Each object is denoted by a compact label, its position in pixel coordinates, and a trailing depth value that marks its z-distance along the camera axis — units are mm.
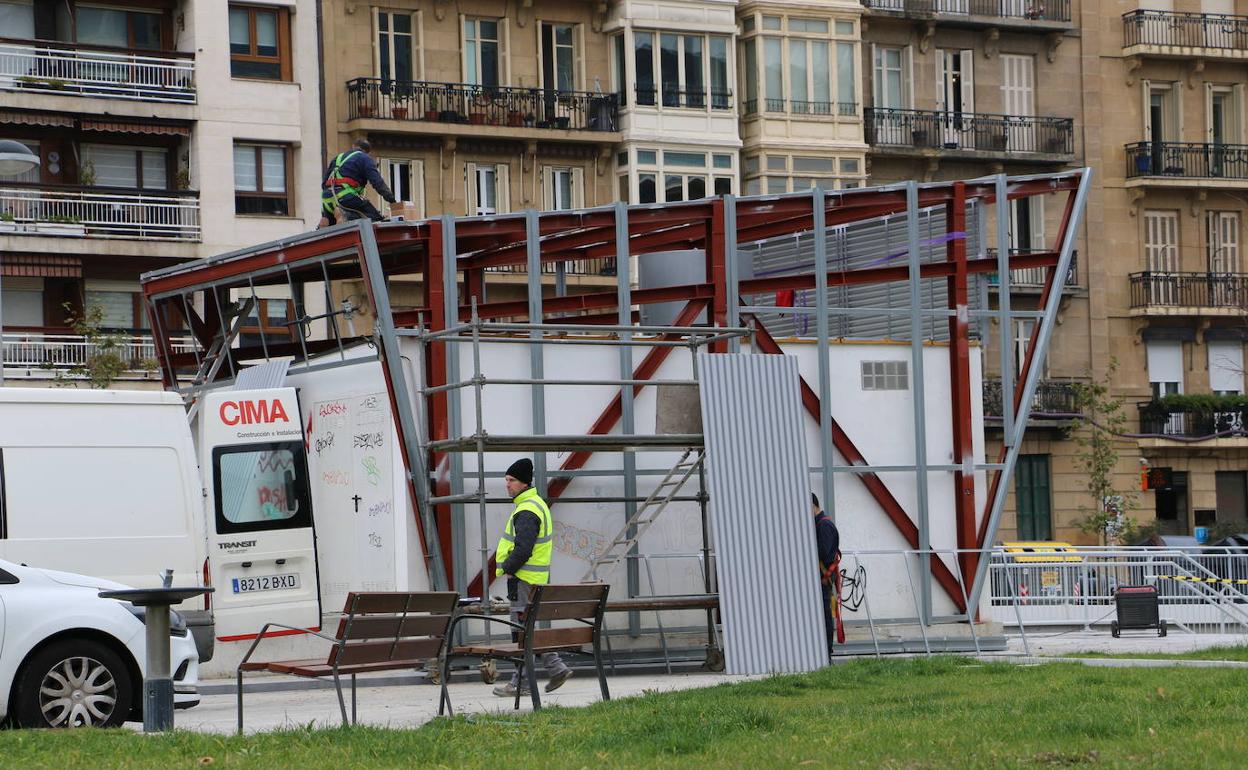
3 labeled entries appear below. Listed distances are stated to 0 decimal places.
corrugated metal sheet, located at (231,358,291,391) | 21406
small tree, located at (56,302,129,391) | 38531
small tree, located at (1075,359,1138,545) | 52219
